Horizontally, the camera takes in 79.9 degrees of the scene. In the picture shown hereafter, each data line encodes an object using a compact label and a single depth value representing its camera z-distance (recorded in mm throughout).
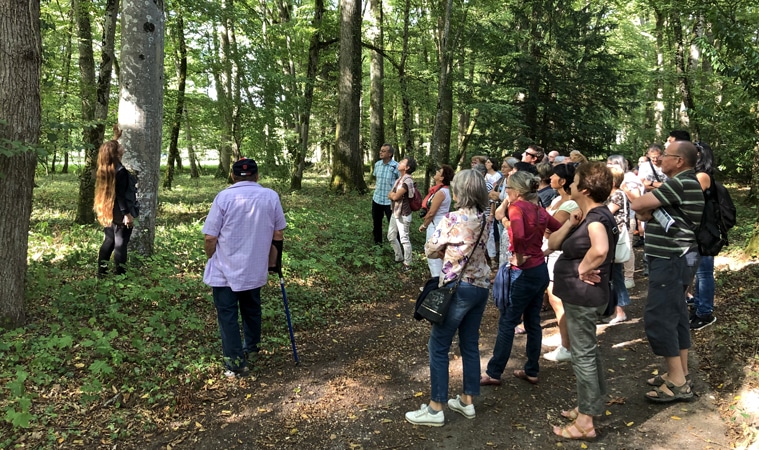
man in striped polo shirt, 3838
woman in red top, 4078
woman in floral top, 3621
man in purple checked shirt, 4379
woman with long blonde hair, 6027
